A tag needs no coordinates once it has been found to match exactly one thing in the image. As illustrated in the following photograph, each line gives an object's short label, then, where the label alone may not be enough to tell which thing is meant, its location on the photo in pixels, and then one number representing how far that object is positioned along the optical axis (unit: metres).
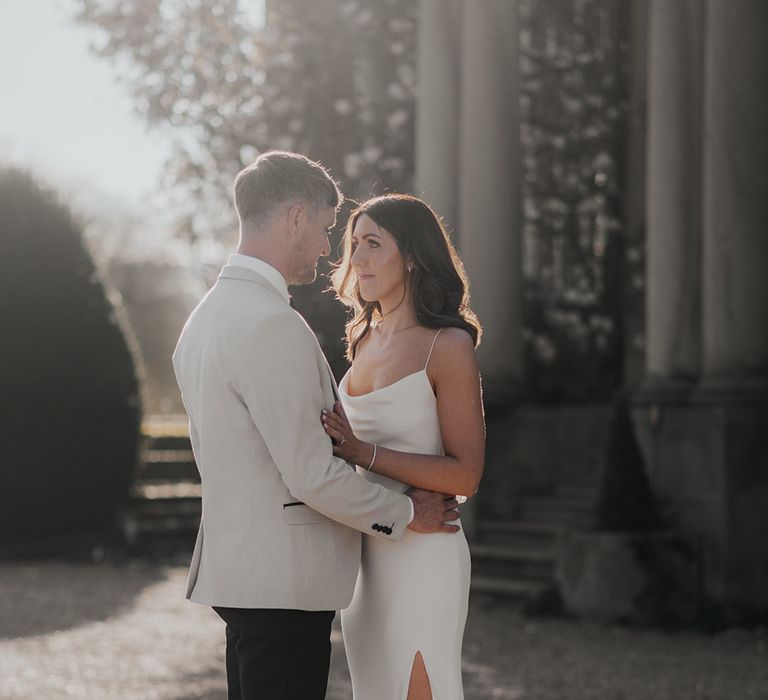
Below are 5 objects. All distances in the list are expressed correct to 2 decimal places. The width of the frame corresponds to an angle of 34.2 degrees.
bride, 3.30
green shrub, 12.94
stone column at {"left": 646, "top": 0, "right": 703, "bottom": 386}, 9.85
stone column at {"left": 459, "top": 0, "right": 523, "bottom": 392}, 11.53
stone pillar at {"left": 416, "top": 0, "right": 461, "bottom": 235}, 12.09
